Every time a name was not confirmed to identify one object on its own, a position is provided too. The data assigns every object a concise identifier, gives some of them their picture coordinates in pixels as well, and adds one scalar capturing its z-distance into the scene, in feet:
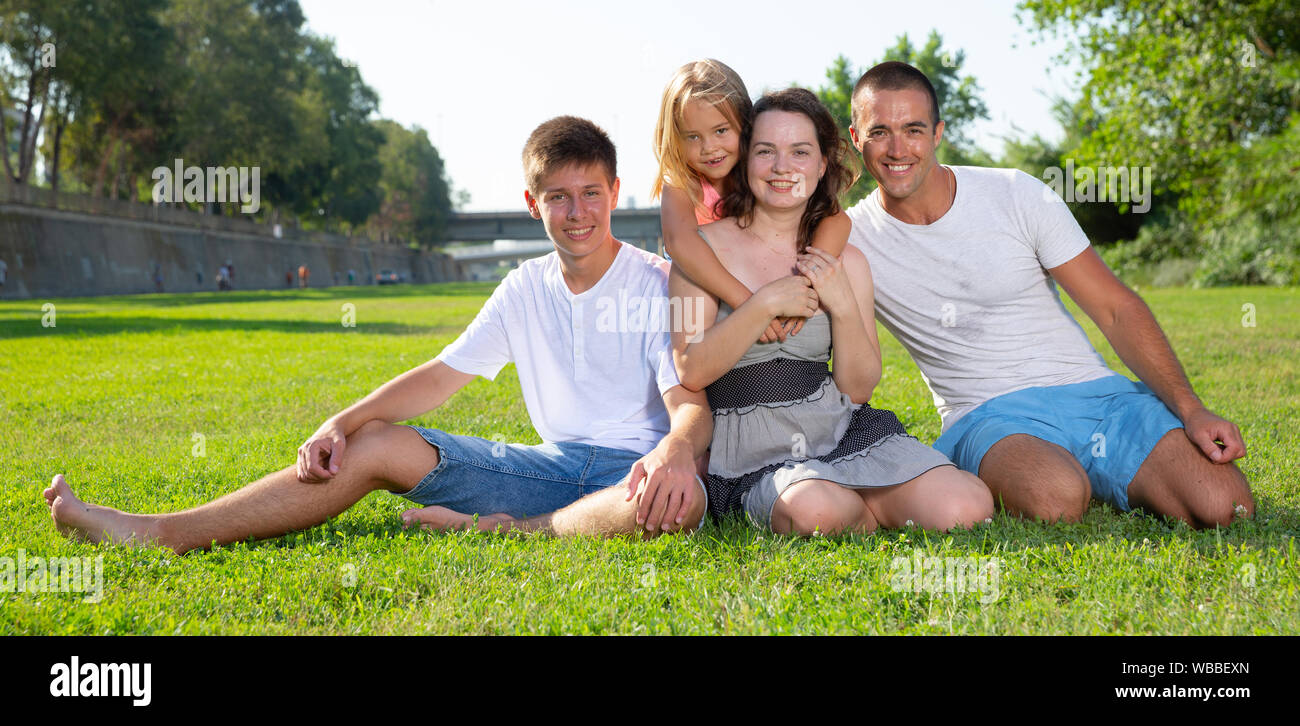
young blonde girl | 15.26
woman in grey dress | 13.55
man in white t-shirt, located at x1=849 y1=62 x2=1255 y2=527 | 14.83
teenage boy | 13.57
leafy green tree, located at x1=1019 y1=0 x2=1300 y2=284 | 74.13
